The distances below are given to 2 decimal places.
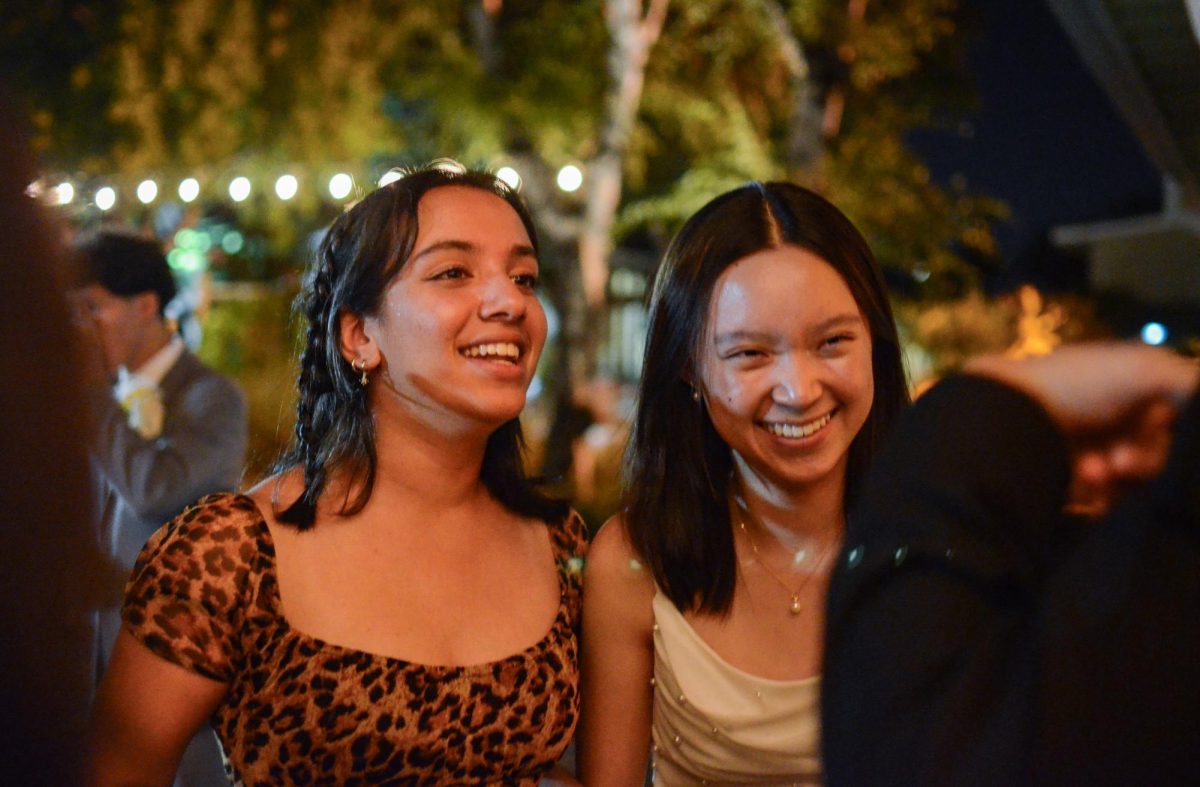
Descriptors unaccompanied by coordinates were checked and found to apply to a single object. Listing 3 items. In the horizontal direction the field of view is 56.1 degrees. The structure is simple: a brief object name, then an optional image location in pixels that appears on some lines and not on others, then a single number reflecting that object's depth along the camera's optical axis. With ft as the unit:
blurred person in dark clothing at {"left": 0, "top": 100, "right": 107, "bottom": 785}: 3.56
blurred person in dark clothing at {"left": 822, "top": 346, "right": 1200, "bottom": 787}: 2.94
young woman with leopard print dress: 6.50
